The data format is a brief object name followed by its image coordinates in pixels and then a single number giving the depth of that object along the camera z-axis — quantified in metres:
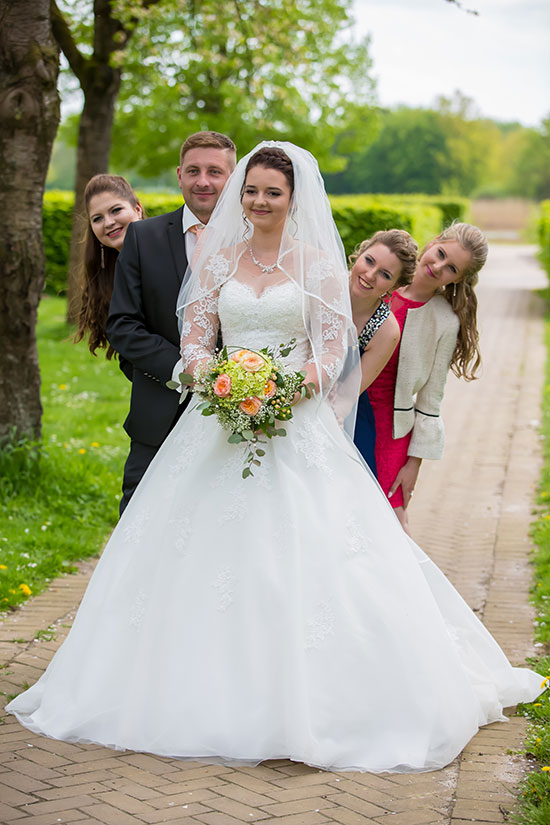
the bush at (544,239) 23.66
